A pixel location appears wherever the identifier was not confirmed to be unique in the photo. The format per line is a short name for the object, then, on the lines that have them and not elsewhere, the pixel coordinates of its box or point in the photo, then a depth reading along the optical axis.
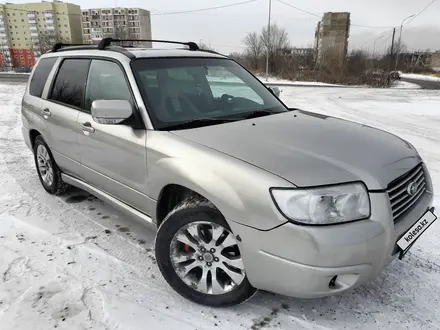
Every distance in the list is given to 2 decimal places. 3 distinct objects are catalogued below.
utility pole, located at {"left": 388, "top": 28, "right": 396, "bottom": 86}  30.52
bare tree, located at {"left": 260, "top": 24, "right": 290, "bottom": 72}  40.78
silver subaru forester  1.95
